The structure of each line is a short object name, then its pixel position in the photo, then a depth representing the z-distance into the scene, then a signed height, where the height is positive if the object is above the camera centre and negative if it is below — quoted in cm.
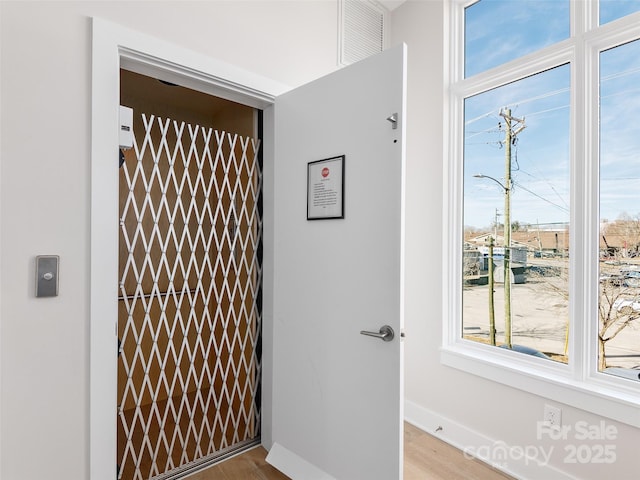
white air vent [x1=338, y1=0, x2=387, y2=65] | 236 +141
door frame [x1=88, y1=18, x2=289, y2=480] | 146 +9
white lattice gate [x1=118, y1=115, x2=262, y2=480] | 185 -24
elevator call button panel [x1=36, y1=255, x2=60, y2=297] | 135 -14
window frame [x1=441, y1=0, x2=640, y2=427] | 170 -4
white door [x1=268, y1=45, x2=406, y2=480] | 153 -20
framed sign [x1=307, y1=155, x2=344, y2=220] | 173 +24
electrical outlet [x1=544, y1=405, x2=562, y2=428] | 182 -86
